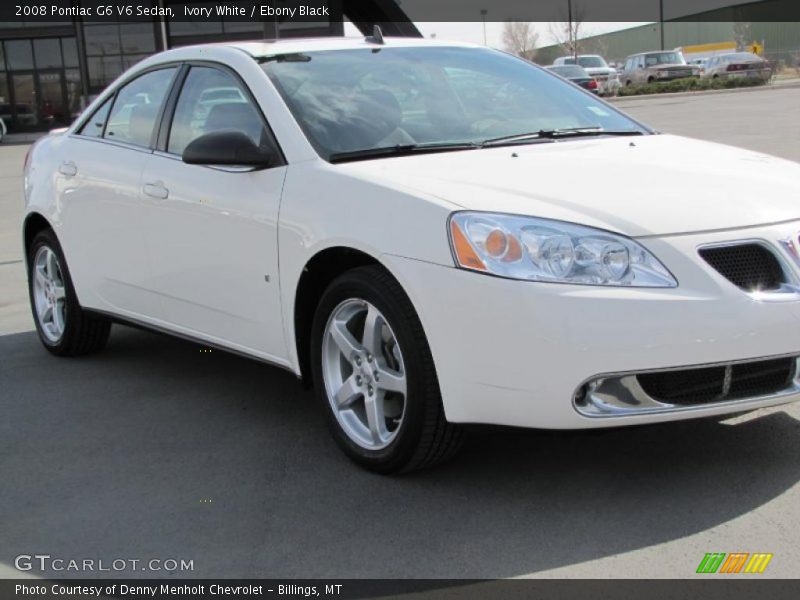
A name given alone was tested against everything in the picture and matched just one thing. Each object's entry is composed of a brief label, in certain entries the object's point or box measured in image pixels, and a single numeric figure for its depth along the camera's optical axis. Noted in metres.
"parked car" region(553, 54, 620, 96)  44.84
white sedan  3.45
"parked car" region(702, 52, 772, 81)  41.22
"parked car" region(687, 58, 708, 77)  45.75
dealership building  37.66
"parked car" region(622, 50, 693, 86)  44.56
